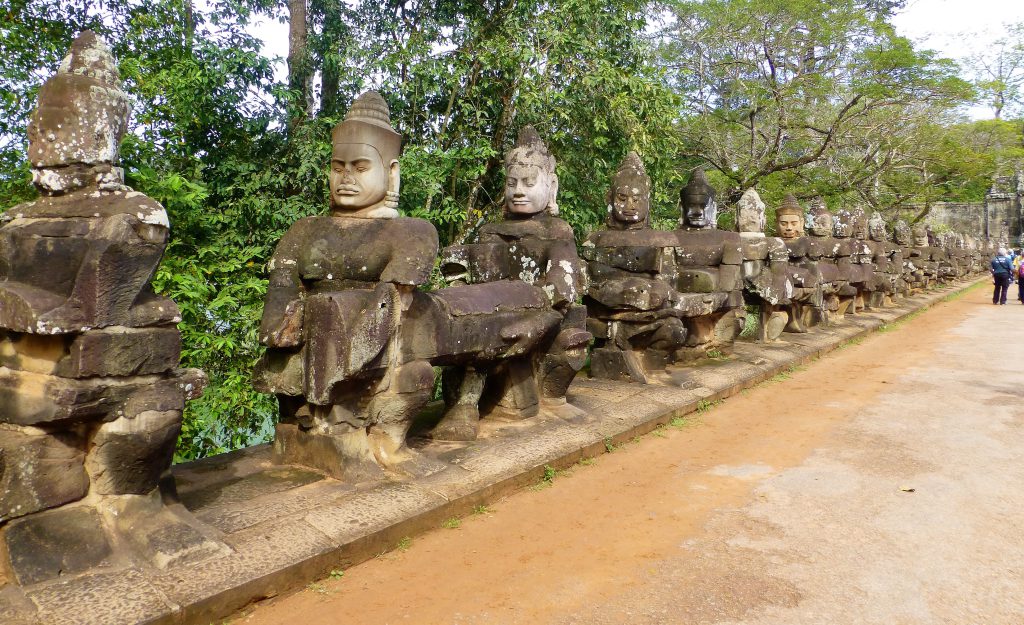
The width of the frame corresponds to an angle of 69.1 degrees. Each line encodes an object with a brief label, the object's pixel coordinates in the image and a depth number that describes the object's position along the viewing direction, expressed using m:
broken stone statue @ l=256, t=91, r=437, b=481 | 3.63
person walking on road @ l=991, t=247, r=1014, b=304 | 18.59
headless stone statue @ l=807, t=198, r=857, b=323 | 11.88
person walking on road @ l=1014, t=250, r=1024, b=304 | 18.73
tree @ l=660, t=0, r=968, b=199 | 15.35
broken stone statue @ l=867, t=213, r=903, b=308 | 14.62
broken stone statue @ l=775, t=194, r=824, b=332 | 10.53
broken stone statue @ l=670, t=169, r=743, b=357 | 8.01
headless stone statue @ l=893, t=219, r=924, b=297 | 18.06
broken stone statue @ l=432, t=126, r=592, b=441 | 5.18
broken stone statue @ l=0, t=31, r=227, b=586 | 2.69
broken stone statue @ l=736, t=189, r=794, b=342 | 9.45
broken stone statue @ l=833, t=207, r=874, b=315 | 12.74
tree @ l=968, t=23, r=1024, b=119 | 26.80
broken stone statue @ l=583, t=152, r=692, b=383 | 6.59
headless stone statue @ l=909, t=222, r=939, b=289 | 19.45
